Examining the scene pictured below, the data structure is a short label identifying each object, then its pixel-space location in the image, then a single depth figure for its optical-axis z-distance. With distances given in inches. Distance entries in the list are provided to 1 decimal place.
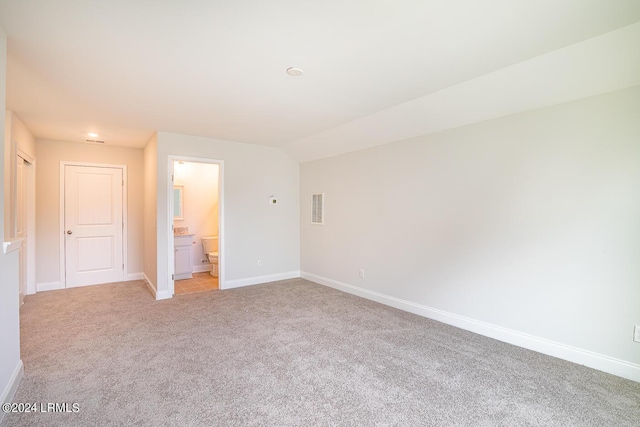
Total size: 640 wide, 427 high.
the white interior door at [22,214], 159.8
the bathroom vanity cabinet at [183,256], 223.8
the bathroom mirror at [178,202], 246.5
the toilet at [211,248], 237.5
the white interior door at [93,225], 199.9
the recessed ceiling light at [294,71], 96.8
